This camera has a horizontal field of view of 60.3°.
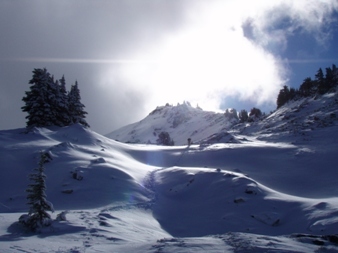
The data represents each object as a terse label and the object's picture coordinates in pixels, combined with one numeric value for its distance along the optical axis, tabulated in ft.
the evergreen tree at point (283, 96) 278.30
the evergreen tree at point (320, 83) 229.66
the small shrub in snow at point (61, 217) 43.02
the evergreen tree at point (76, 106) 159.02
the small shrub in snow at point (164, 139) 264.31
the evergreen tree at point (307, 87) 253.24
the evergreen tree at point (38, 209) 39.94
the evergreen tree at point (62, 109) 145.28
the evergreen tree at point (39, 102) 137.59
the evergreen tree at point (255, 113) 303.81
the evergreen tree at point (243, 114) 350.43
